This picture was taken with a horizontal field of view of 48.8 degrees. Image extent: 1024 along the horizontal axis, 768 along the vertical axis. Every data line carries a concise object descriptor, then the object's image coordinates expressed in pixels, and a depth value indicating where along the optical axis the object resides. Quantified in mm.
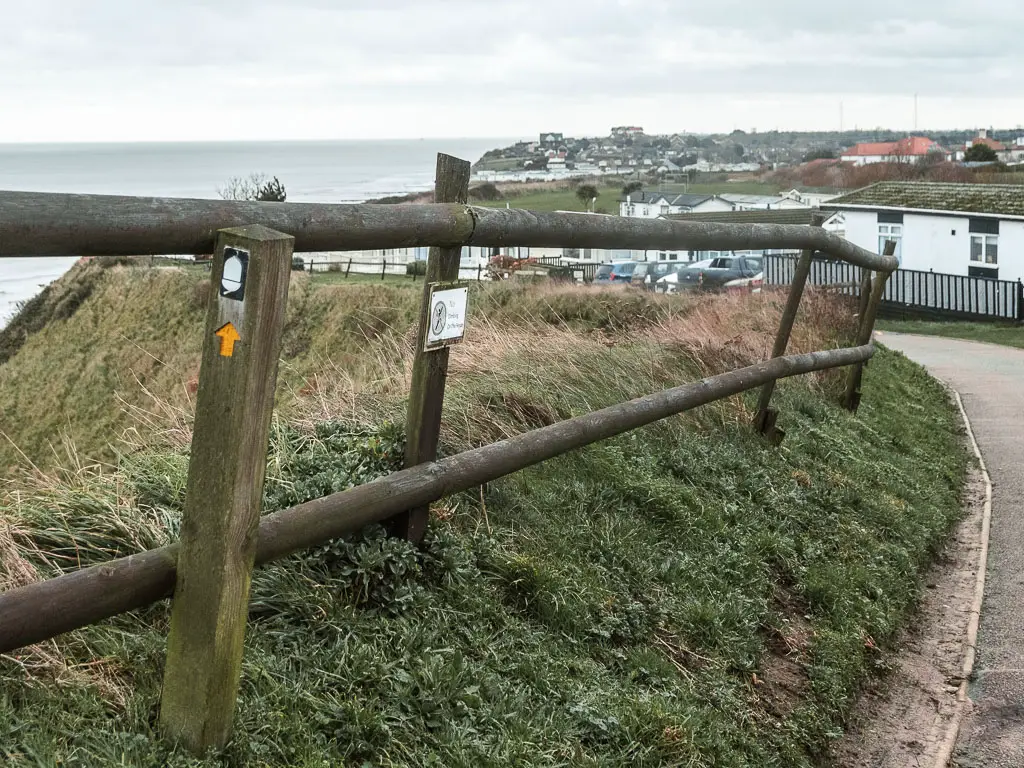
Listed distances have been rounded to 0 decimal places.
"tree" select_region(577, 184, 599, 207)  73375
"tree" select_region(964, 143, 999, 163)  102125
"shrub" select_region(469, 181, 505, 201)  98344
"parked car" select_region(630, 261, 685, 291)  41325
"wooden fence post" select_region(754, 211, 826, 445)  6977
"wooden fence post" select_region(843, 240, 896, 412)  9164
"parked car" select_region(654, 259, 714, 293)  35938
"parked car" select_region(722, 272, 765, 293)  32706
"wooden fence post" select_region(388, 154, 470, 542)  3730
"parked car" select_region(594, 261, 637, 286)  43812
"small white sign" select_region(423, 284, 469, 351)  3613
